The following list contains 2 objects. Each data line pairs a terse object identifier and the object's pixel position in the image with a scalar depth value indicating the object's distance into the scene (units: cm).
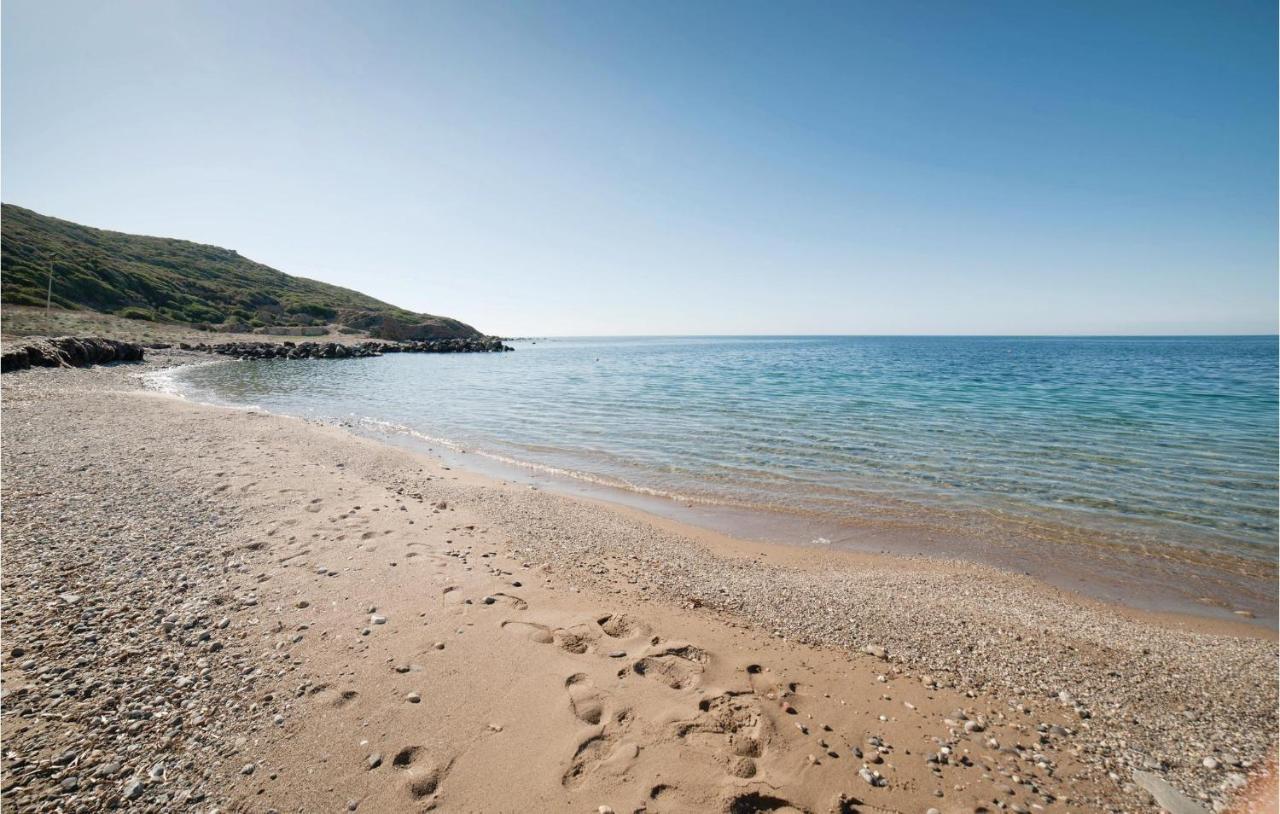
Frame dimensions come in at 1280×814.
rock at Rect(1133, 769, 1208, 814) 365
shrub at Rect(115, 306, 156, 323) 6060
